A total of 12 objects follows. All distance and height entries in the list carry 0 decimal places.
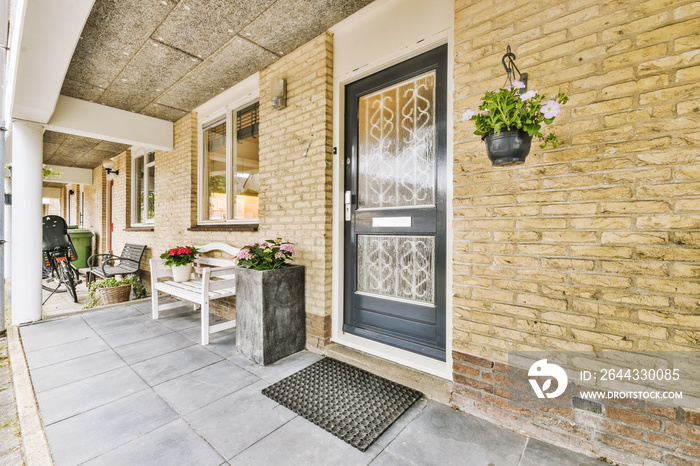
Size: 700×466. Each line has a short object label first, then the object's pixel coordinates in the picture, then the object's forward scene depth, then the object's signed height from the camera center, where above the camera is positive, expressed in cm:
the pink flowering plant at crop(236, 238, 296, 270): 281 -22
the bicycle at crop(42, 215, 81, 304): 520 -29
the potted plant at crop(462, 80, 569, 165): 150 +56
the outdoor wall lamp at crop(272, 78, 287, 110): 317 +146
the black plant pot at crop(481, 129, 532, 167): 156 +44
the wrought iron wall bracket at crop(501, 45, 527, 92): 175 +96
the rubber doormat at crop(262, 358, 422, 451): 182 -117
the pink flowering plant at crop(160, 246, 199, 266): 398 -31
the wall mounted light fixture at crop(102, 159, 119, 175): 723 +160
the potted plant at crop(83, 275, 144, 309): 486 -96
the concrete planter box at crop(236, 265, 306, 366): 265 -74
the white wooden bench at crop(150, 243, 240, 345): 310 -64
